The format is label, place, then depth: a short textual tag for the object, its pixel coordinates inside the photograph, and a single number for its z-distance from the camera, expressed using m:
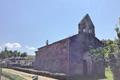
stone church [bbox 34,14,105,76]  12.81
